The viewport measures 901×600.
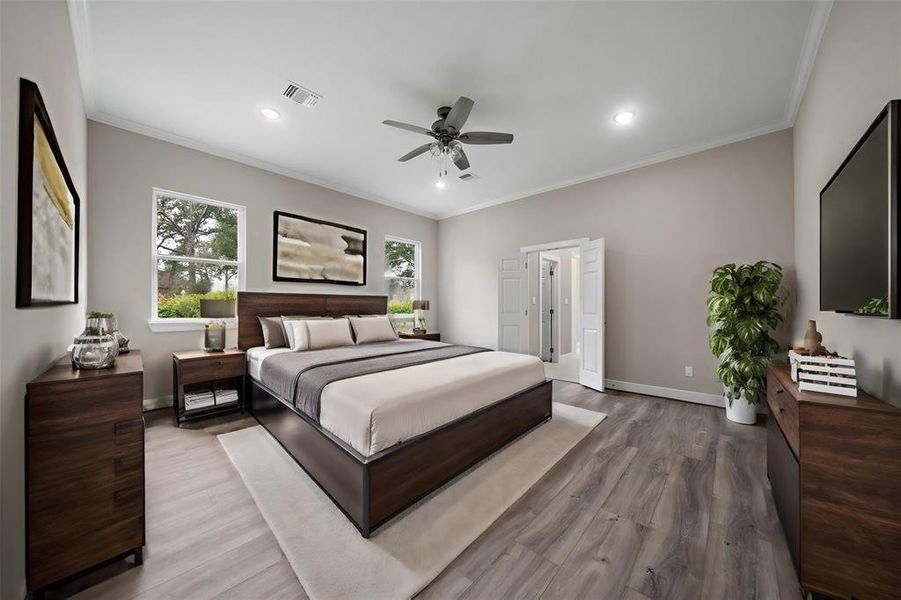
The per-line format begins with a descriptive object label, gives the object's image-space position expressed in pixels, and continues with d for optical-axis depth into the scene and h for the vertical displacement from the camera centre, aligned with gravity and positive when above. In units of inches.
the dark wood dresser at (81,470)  50.6 -28.3
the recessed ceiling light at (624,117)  123.8 +70.9
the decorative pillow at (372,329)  167.2 -15.1
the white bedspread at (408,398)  71.3 -24.7
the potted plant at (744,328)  119.0 -9.8
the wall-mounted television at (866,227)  49.1 +13.6
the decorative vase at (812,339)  69.4 -8.0
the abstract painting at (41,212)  51.1 +16.4
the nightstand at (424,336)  212.4 -23.7
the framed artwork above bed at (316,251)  174.1 +28.4
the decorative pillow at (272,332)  147.1 -14.7
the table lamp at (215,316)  137.1 -6.8
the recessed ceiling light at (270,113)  122.4 +70.7
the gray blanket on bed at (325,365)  91.7 -21.0
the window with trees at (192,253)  142.0 +21.6
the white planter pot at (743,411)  125.8 -42.2
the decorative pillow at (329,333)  145.6 -15.1
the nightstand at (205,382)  124.8 -33.7
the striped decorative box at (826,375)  55.2 -12.8
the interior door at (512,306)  211.3 -3.3
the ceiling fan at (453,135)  102.5 +57.2
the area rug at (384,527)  57.3 -48.1
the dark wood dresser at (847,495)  46.9 -29.1
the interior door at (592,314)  168.4 -7.0
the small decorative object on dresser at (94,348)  61.3 -9.2
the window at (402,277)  235.6 +17.3
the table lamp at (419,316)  228.7 -10.7
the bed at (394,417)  70.3 -31.9
